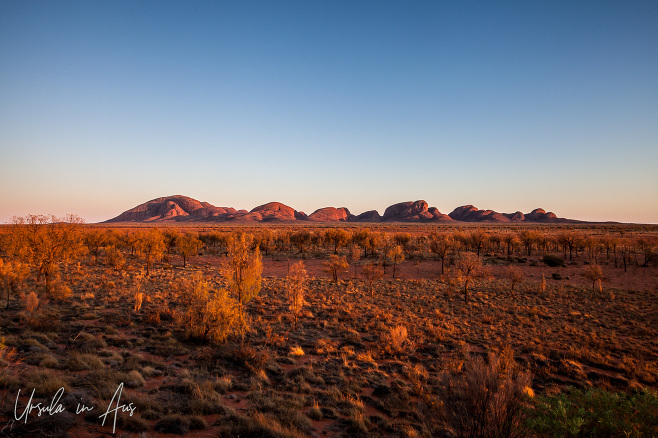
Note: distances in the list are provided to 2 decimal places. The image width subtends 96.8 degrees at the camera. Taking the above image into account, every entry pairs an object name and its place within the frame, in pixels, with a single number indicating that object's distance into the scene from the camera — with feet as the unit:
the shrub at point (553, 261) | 129.29
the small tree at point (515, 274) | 82.28
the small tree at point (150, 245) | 92.99
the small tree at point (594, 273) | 85.05
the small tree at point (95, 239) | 122.13
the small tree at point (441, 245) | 122.75
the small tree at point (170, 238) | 145.65
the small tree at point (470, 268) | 78.28
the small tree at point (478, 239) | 166.64
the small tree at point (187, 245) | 114.67
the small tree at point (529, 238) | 169.09
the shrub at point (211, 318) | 39.58
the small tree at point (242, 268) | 46.32
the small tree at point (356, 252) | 107.87
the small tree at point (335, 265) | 95.71
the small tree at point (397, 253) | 120.18
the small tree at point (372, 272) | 83.66
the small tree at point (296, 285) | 52.60
